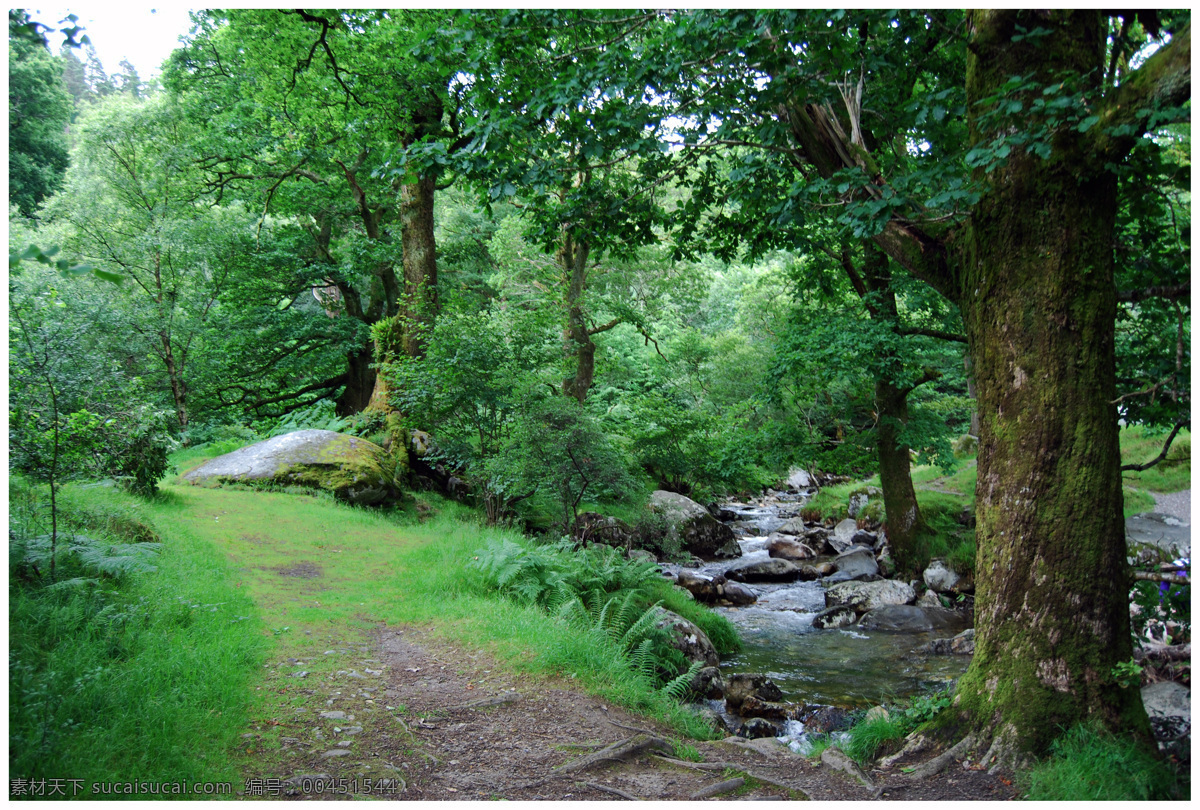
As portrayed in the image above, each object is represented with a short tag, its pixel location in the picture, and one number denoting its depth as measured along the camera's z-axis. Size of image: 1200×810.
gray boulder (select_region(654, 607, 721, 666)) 7.92
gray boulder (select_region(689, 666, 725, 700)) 7.39
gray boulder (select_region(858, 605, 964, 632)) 10.19
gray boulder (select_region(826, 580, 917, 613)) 11.18
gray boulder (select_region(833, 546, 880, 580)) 13.32
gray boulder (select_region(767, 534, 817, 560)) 15.27
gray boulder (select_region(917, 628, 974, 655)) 9.05
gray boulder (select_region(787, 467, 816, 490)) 28.67
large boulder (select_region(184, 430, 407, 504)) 11.80
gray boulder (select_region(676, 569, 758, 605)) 11.96
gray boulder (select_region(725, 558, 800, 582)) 13.81
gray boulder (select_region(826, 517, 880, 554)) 16.05
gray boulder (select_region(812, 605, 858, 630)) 10.55
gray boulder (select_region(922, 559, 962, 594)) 11.62
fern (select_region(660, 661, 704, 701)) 6.06
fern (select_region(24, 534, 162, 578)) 4.87
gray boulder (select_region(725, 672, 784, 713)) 7.26
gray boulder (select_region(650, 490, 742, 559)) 15.76
